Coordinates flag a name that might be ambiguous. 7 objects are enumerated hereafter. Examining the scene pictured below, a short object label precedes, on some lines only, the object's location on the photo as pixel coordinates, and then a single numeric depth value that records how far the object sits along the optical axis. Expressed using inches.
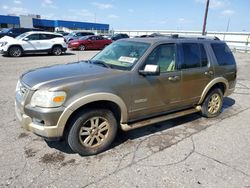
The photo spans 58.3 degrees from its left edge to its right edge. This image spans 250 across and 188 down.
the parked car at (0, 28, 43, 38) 772.1
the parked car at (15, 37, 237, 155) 118.3
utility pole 830.1
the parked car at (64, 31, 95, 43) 1013.0
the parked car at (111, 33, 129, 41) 1077.8
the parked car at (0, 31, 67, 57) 565.6
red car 824.9
